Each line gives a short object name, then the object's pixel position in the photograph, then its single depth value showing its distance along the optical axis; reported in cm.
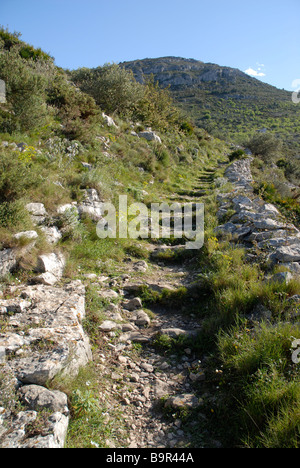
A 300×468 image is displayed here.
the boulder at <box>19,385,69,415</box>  207
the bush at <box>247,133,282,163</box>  2347
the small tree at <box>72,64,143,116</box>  1200
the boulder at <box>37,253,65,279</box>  384
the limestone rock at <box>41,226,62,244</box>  435
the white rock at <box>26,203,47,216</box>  438
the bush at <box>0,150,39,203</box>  407
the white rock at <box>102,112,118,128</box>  1067
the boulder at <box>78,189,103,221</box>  569
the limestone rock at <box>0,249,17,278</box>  338
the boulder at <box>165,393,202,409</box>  254
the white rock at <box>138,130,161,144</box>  1251
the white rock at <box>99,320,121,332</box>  348
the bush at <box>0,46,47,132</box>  633
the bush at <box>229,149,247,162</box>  1941
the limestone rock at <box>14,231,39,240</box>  366
